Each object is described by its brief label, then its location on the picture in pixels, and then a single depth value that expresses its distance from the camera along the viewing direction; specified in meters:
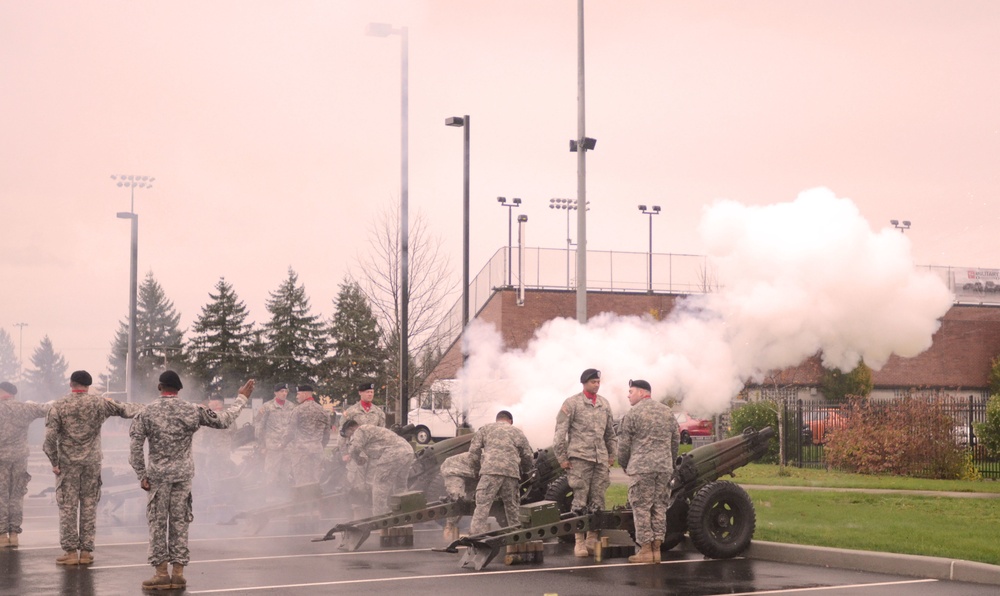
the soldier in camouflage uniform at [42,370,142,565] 11.92
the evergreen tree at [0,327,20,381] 83.12
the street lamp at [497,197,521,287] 51.50
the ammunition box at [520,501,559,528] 12.14
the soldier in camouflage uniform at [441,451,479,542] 13.80
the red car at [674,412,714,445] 40.14
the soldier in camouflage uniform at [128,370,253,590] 10.34
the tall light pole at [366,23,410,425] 21.56
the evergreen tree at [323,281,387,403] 52.56
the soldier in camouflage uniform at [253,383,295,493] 18.48
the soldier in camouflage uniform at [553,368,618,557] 12.73
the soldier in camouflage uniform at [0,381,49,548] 13.52
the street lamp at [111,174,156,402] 35.56
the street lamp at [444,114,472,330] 23.78
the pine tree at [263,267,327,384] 72.19
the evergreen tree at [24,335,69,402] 85.94
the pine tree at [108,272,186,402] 79.31
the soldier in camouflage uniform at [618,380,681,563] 12.27
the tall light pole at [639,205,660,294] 57.29
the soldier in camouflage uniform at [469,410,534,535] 12.84
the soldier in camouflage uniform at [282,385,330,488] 18.25
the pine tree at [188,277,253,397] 73.52
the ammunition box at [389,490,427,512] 13.62
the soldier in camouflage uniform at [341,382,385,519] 15.57
